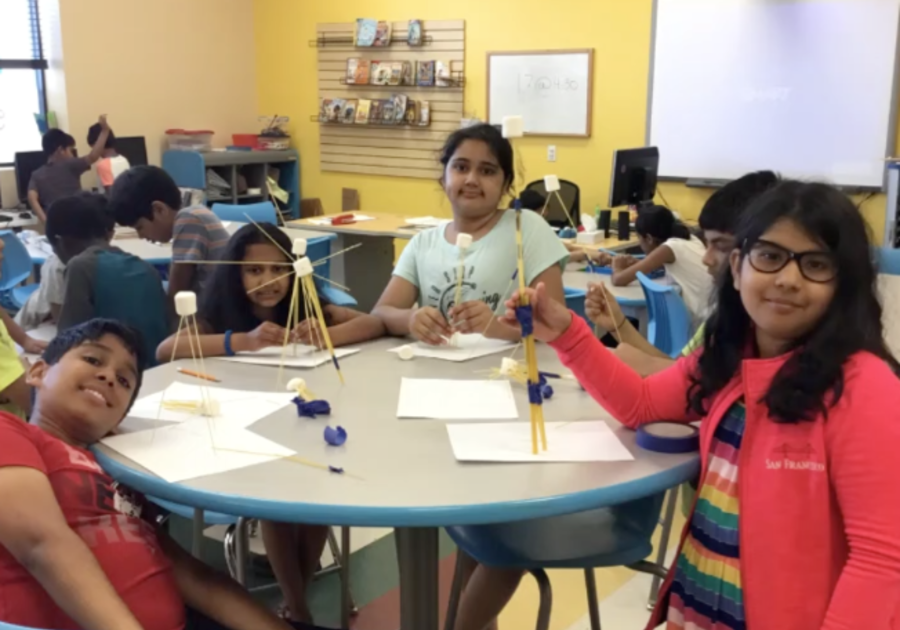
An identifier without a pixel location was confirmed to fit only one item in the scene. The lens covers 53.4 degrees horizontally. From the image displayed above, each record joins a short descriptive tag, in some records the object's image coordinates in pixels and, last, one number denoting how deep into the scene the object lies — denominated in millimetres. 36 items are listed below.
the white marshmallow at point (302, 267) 1735
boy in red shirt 1220
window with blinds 6734
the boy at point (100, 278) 2545
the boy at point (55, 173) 6199
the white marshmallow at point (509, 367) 1838
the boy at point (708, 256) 1793
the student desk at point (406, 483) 1211
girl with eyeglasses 1244
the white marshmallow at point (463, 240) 1898
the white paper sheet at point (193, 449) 1364
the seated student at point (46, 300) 3098
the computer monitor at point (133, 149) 6985
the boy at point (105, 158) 6184
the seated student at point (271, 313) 2197
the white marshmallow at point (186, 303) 1491
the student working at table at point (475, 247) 2268
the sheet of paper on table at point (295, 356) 1955
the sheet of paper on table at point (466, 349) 2020
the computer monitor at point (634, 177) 5082
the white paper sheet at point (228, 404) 1601
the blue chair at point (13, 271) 4504
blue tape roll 1442
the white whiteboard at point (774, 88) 5336
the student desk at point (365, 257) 5336
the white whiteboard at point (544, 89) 6469
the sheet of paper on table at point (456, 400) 1607
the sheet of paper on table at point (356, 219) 5484
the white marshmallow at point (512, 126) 1517
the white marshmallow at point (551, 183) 1567
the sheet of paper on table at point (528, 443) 1393
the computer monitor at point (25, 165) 6324
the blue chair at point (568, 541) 1726
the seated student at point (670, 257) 3381
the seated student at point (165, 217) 3027
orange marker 1842
